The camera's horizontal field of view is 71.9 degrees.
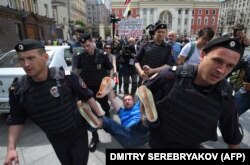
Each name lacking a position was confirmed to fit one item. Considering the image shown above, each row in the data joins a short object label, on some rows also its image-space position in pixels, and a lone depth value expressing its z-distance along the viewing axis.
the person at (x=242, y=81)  2.49
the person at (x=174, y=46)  3.23
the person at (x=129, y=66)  4.98
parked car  3.30
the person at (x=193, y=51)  2.78
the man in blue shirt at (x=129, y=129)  2.62
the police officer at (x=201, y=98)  1.12
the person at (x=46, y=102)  1.45
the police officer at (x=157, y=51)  3.05
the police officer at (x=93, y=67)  2.90
